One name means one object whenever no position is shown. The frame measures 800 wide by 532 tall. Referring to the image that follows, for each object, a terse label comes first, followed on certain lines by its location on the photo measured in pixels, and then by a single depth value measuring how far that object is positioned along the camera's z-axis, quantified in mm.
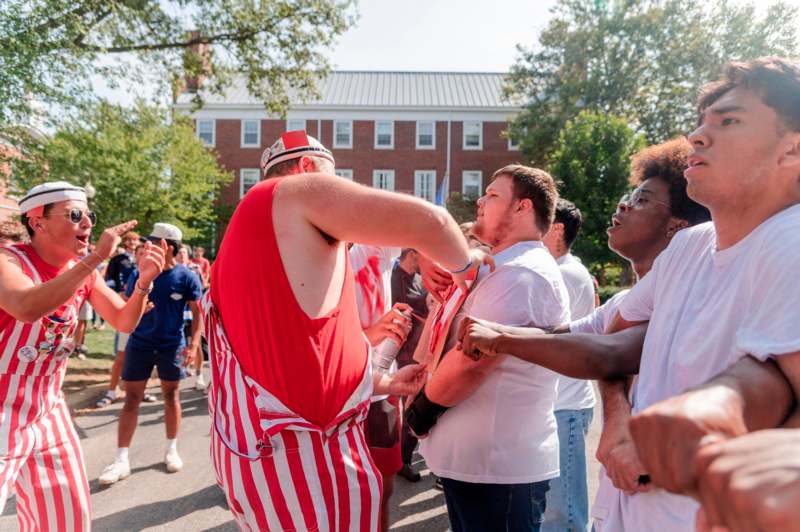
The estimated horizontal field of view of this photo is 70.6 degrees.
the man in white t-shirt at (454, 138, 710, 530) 2189
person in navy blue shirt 5230
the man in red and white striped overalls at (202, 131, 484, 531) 1641
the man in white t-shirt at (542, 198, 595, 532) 3299
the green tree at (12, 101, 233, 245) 21641
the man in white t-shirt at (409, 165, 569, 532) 2316
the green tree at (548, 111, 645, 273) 24391
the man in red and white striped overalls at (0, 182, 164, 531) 2707
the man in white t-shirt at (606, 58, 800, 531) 1121
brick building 38094
